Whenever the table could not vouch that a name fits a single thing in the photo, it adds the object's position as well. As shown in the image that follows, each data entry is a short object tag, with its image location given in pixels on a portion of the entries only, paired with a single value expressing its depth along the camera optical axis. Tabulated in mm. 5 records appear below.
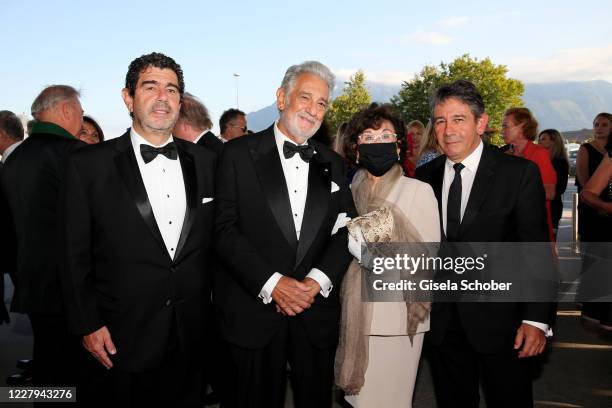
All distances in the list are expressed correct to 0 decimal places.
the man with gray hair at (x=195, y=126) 5203
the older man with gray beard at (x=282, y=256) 2832
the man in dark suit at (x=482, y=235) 2844
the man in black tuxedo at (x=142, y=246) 2697
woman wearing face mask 2811
